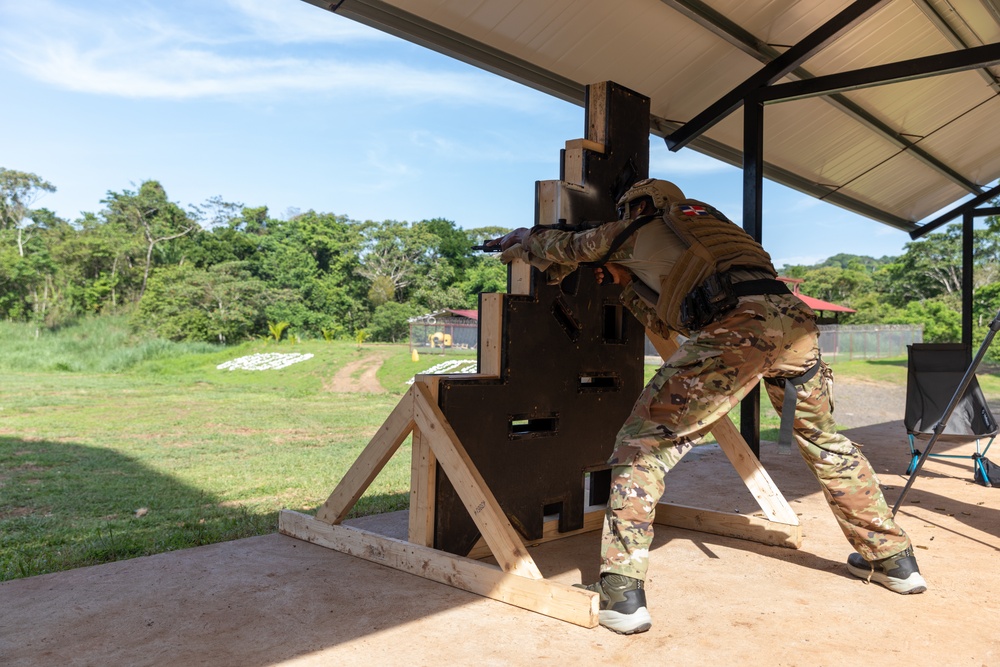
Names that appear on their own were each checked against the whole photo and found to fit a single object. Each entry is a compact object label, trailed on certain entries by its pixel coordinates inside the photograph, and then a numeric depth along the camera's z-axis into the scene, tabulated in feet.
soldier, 9.77
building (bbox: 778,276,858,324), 136.31
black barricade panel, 12.30
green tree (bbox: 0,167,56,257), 147.95
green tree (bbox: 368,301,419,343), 140.26
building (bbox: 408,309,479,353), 99.09
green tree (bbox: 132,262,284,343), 127.13
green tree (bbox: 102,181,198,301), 153.79
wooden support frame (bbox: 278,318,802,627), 10.30
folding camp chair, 22.02
